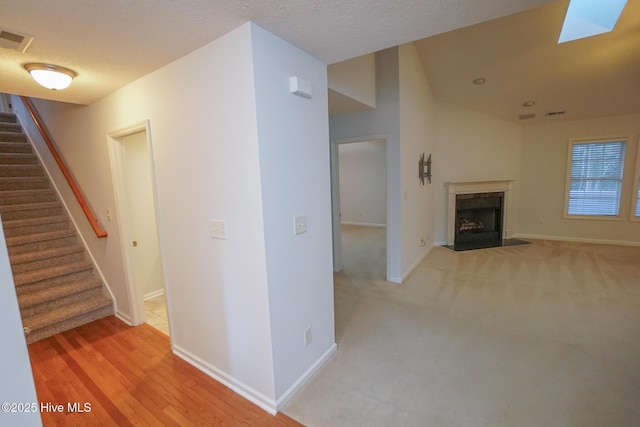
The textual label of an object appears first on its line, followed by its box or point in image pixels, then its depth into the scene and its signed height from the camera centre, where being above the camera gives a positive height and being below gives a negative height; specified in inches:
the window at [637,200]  194.5 -19.3
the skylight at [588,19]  124.3 +72.4
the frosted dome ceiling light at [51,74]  72.9 +32.1
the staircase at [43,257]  110.7 -27.3
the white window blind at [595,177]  203.2 -2.6
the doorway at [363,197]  254.1 -16.6
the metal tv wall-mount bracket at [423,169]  176.1 +7.6
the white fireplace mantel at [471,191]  214.2 -9.5
